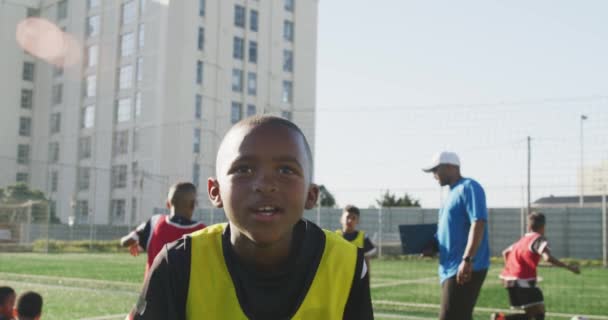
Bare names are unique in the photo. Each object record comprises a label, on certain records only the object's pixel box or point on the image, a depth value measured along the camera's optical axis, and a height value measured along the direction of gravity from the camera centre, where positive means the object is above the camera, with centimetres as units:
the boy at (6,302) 533 -82
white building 4578 +876
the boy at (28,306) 529 -83
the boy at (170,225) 599 -21
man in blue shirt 567 -27
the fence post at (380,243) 2519 -135
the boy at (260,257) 179 -15
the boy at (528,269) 783 -69
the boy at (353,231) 888 -33
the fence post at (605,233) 2216 -72
